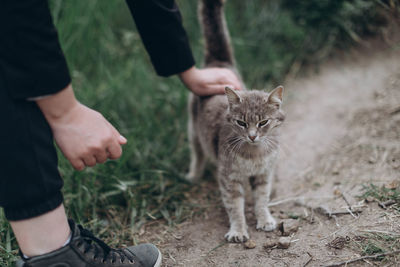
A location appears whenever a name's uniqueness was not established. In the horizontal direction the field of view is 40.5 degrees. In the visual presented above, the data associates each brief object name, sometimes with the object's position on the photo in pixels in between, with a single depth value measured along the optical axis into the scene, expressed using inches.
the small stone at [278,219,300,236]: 39.6
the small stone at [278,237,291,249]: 37.9
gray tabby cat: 40.1
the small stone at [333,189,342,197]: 42.2
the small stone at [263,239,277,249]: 38.5
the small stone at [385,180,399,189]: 40.4
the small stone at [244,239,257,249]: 38.9
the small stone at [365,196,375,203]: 39.7
